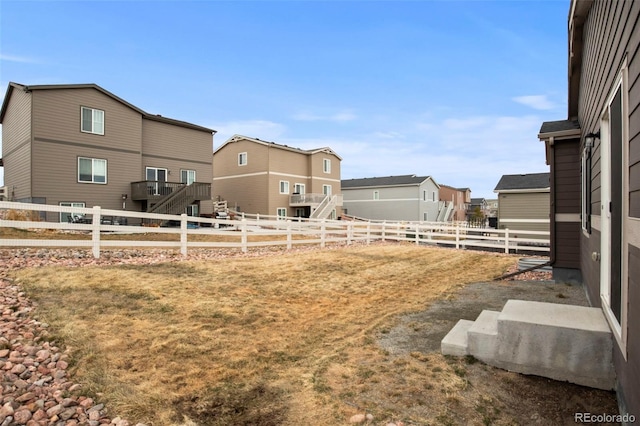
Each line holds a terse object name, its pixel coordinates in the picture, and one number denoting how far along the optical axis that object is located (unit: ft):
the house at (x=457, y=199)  162.81
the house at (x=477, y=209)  179.37
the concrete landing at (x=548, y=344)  10.32
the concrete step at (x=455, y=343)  12.17
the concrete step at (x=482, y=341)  11.64
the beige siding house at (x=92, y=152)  55.93
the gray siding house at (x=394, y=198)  127.06
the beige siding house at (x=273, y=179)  94.89
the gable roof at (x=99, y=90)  55.31
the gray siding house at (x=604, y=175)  7.89
